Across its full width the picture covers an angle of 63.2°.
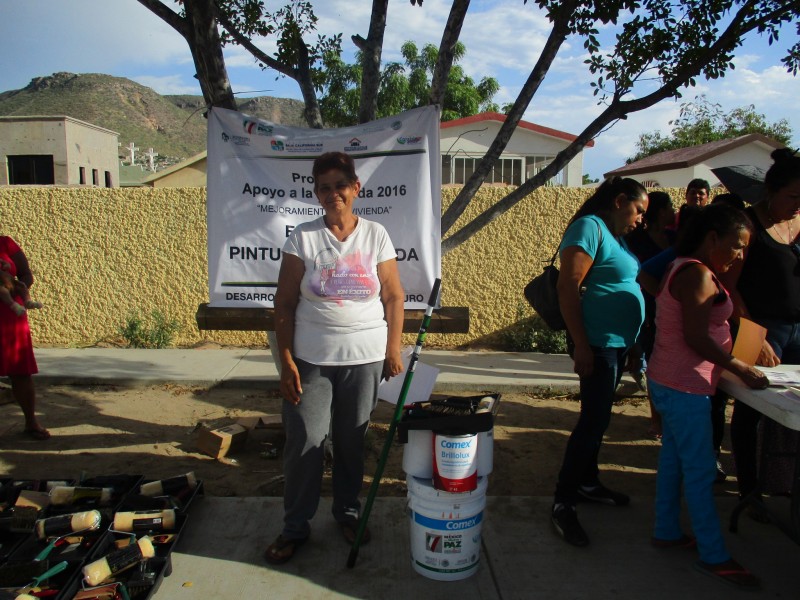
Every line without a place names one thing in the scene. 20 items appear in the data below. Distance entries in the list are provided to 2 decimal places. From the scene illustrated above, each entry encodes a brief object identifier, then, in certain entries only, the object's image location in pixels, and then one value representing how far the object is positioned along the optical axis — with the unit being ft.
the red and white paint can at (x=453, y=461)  9.41
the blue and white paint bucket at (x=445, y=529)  9.51
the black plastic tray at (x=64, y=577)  9.04
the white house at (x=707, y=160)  75.46
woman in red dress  15.37
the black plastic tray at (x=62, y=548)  9.67
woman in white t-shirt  10.05
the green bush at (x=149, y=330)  26.37
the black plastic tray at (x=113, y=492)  11.21
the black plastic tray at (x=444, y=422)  9.45
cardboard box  14.93
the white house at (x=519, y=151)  69.21
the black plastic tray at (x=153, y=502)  11.21
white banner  13.98
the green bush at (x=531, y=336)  26.78
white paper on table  9.75
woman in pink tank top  9.43
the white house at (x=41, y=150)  100.99
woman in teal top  10.44
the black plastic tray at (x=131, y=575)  8.84
